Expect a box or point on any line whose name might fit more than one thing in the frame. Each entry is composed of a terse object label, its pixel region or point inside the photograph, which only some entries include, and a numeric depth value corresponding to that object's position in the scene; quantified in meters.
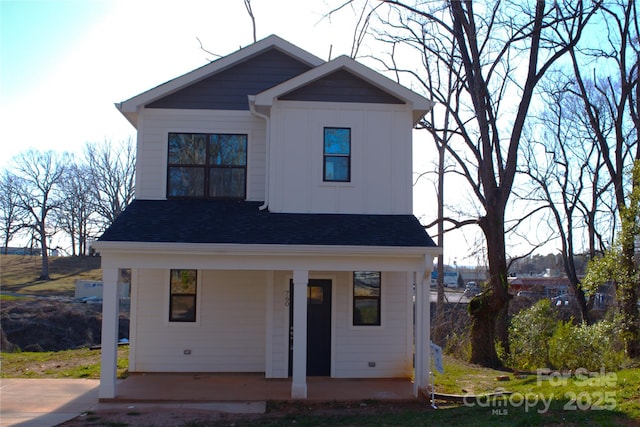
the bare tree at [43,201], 53.50
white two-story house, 12.64
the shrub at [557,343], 14.62
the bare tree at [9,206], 52.69
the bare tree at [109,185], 46.75
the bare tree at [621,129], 15.10
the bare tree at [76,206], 50.04
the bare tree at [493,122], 16.27
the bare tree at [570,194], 27.78
